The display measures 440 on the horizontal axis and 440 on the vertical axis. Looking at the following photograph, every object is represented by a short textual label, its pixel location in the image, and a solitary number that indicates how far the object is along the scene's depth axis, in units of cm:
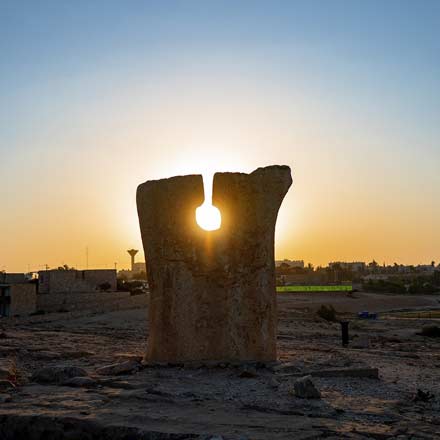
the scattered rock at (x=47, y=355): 1084
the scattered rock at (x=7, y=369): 821
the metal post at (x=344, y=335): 1386
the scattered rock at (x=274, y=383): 804
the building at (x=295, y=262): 18085
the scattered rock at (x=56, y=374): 825
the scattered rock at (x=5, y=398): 689
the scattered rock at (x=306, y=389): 712
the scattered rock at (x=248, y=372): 886
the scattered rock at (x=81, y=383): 793
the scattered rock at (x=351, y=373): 870
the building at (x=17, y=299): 2700
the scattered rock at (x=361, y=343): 1395
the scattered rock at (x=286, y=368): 917
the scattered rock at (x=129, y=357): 1029
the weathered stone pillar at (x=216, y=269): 965
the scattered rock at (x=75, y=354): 1112
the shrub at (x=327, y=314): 2723
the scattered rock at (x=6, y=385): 772
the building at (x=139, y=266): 17100
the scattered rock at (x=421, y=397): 711
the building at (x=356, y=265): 12688
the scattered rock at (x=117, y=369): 880
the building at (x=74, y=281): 3059
